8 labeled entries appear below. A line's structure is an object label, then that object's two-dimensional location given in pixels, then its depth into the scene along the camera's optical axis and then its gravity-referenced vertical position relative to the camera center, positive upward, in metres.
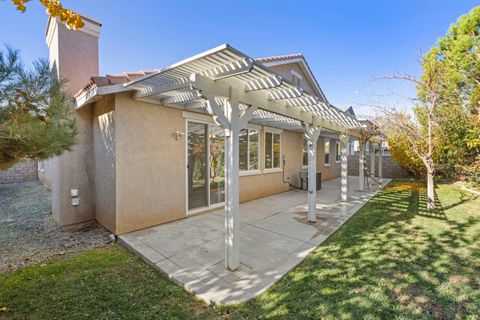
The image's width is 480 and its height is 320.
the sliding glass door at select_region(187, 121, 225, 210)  6.65 -0.24
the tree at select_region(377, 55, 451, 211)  6.88 +1.65
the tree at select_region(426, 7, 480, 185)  8.39 +2.17
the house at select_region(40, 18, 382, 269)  3.69 +0.65
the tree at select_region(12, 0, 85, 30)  2.10 +1.56
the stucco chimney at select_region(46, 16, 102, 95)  5.88 +3.02
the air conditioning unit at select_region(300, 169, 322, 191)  11.23 -1.25
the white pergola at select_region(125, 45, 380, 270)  3.17 +1.24
